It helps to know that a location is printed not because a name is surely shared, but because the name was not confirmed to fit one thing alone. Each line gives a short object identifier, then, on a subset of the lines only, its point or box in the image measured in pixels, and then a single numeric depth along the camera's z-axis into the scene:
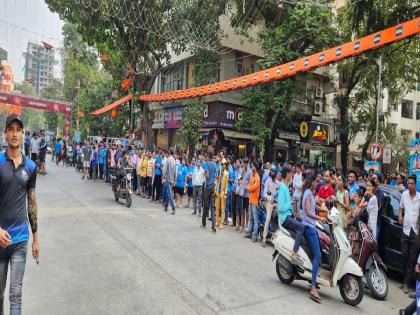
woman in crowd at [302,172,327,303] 5.65
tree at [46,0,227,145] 18.55
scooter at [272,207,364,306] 5.57
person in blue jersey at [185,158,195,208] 13.95
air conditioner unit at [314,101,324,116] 28.30
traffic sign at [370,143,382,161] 17.56
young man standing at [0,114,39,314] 3.39
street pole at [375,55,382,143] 21.03
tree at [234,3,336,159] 18.39
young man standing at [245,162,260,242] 9.25
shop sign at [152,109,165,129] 29.48
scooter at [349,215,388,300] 6.10
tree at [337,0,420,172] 21.64
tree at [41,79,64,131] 55.52
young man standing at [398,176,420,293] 6.62
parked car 7.17
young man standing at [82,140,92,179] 19.55
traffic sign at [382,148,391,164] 18.81
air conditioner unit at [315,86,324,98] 28.12
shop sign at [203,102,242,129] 23.56
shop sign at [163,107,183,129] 26.77
